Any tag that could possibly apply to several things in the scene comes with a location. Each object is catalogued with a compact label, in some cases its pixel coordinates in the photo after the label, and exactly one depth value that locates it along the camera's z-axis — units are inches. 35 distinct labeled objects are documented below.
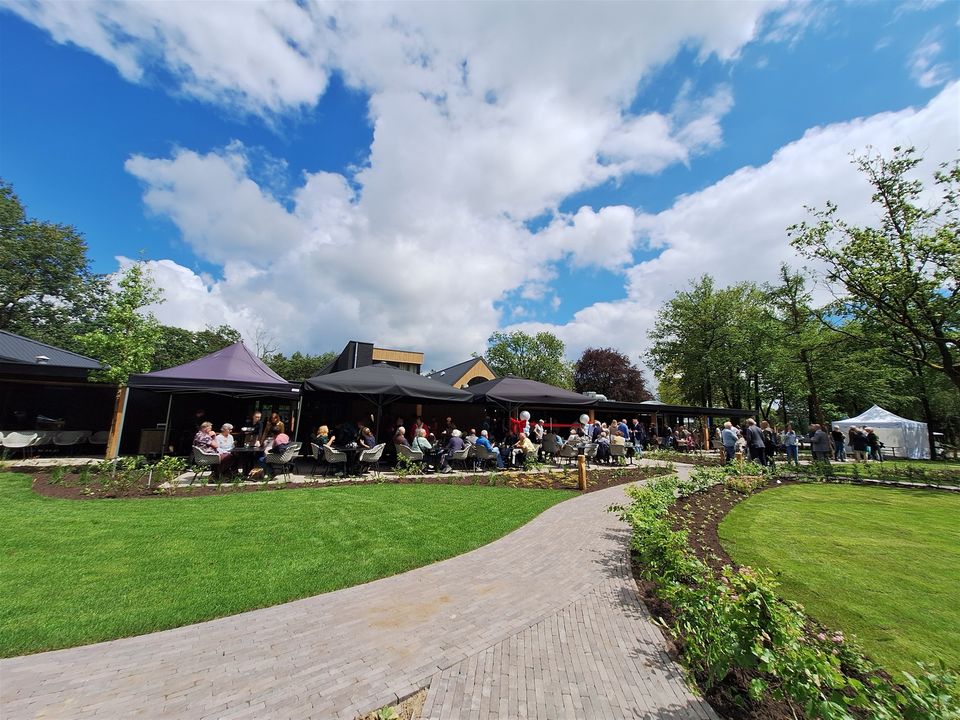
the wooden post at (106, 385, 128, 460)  393.4
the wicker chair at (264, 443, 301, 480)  353.1
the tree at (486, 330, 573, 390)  1966.0
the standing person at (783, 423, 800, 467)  610.6
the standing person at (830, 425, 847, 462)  705.6
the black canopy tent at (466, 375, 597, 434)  483.5
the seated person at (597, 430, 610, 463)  527.2
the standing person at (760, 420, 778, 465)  583.1
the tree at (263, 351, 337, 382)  1961.1
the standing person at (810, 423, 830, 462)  556.7
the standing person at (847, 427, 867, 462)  748.3
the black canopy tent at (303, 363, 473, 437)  396.2
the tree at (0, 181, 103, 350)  1122.7
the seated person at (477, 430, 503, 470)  447.5
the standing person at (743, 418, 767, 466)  526.3
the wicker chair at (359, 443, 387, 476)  393.4
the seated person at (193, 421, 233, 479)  344.4
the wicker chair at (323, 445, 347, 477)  376.8
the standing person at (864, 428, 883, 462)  772.6
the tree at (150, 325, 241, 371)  1651.1
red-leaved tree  1574.8
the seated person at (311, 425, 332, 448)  405.1
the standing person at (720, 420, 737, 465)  528.7
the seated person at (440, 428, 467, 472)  439.8
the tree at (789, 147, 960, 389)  555.8
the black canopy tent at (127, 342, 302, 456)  377.0
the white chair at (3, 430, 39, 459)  437.7
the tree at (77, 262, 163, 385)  387.2
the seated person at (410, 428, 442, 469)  436.8
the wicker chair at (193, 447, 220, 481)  331.4
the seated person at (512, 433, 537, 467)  475.9
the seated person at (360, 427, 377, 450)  413.7
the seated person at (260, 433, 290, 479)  356.2
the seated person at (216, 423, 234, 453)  356.8
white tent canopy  906.7
